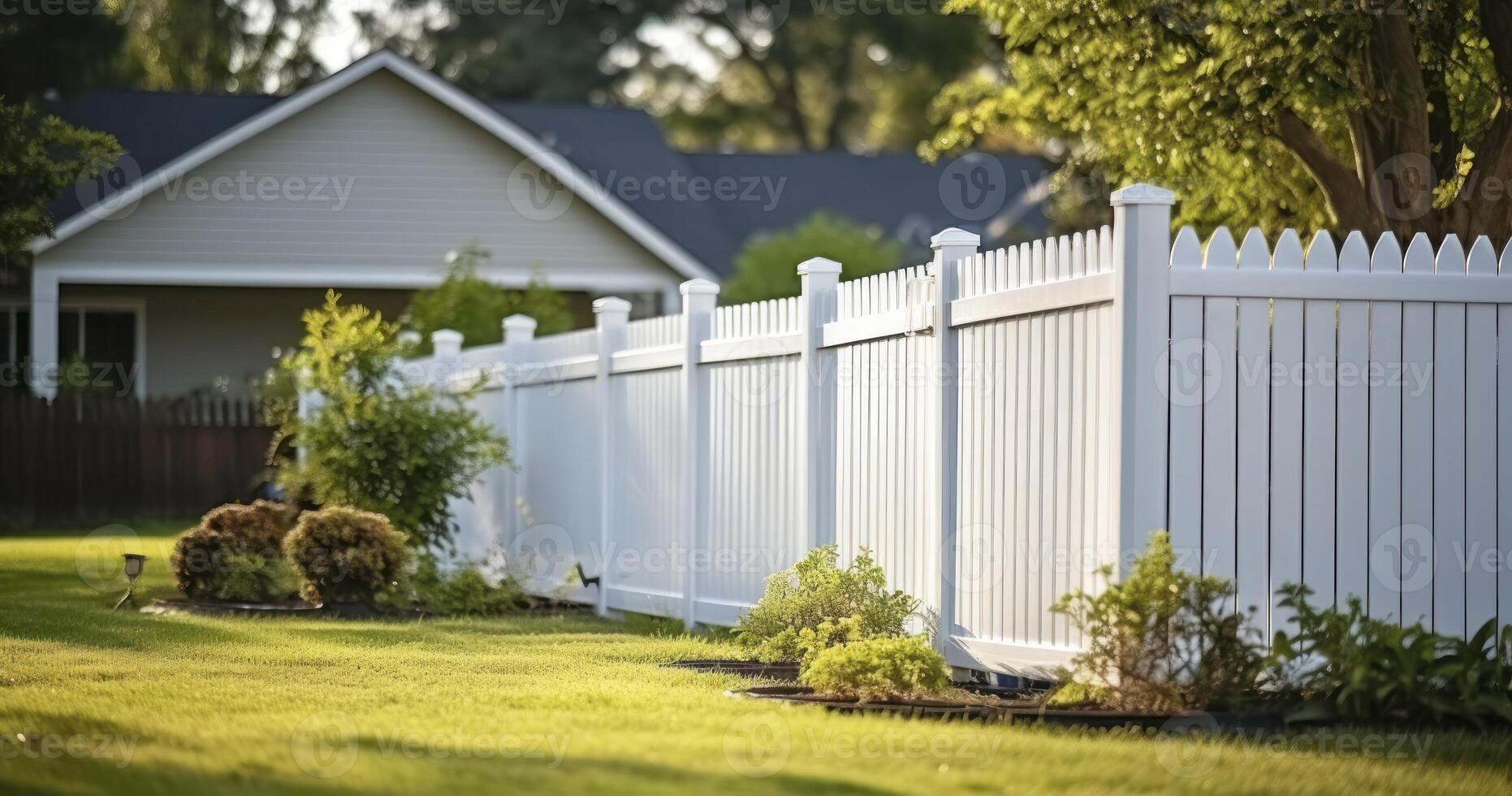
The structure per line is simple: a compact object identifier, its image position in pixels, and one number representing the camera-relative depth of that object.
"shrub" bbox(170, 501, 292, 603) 12.01
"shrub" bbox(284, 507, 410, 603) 11.61
